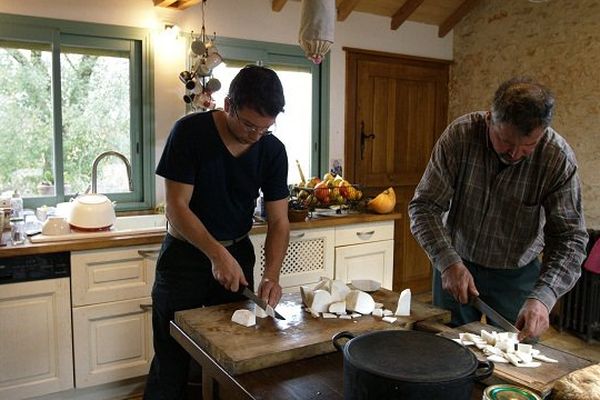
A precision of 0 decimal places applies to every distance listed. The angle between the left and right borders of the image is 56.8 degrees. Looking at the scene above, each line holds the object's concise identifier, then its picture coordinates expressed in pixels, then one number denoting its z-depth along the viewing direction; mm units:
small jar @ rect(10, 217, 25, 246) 2455
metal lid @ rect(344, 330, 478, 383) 919
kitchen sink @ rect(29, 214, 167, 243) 2465
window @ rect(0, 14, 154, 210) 2941
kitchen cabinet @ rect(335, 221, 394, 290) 3199
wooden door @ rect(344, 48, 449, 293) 4141
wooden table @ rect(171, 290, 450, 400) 1169
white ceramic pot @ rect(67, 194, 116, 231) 2607
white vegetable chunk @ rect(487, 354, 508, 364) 1285
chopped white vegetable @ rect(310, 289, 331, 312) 1570
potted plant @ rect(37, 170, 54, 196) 3018
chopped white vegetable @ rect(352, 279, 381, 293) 1820
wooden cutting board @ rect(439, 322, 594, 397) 1177
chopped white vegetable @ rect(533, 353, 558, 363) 1302
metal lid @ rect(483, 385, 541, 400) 1024
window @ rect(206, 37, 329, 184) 3830
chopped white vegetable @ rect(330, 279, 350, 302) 1613
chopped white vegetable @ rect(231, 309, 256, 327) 1467
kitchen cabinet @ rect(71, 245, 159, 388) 2527
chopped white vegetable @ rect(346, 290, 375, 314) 1580
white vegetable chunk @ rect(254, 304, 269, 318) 1535
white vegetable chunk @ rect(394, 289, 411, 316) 1587
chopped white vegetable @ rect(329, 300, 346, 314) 1563
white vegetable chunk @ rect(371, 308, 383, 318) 1571
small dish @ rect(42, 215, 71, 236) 2510
